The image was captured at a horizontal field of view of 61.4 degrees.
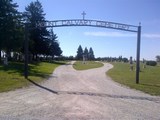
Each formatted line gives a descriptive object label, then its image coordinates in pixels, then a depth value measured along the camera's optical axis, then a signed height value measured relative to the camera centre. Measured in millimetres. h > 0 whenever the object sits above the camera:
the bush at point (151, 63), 32521 -1023
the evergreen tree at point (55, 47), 36691 +3011
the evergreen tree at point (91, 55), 59173 +1282
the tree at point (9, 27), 16968 +3797
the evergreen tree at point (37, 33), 24988 +4590
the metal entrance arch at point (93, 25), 9483 +2305
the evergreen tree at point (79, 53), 56808 +1950
